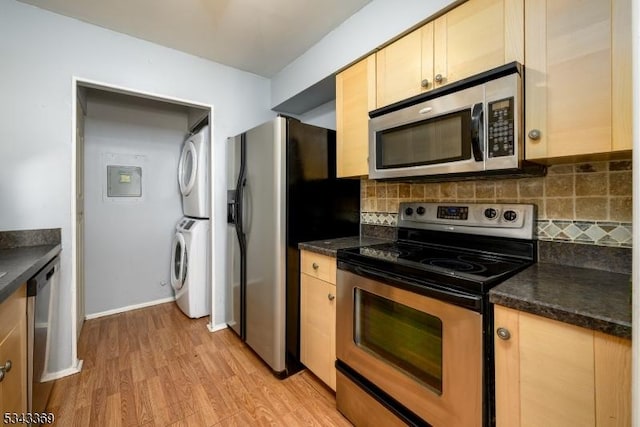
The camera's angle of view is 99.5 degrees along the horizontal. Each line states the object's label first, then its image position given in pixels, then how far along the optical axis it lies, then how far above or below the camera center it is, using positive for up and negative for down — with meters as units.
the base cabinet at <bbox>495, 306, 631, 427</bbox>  0.69 -0.45
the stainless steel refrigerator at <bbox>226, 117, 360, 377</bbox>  1.77 -0.02
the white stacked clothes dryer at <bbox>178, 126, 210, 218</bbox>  2.67 +0.39
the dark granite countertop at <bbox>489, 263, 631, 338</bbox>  0.69 -0.25
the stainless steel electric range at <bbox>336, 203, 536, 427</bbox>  0.93 -0.42
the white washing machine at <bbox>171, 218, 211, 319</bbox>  2.66 -0.55
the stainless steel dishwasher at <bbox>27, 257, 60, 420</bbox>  1.16 -0.56
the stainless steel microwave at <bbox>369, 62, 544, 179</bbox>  1.05 +0.38
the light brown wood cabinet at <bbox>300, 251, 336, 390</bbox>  1.57 -0.63
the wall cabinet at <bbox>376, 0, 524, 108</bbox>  1.09 +0.77
